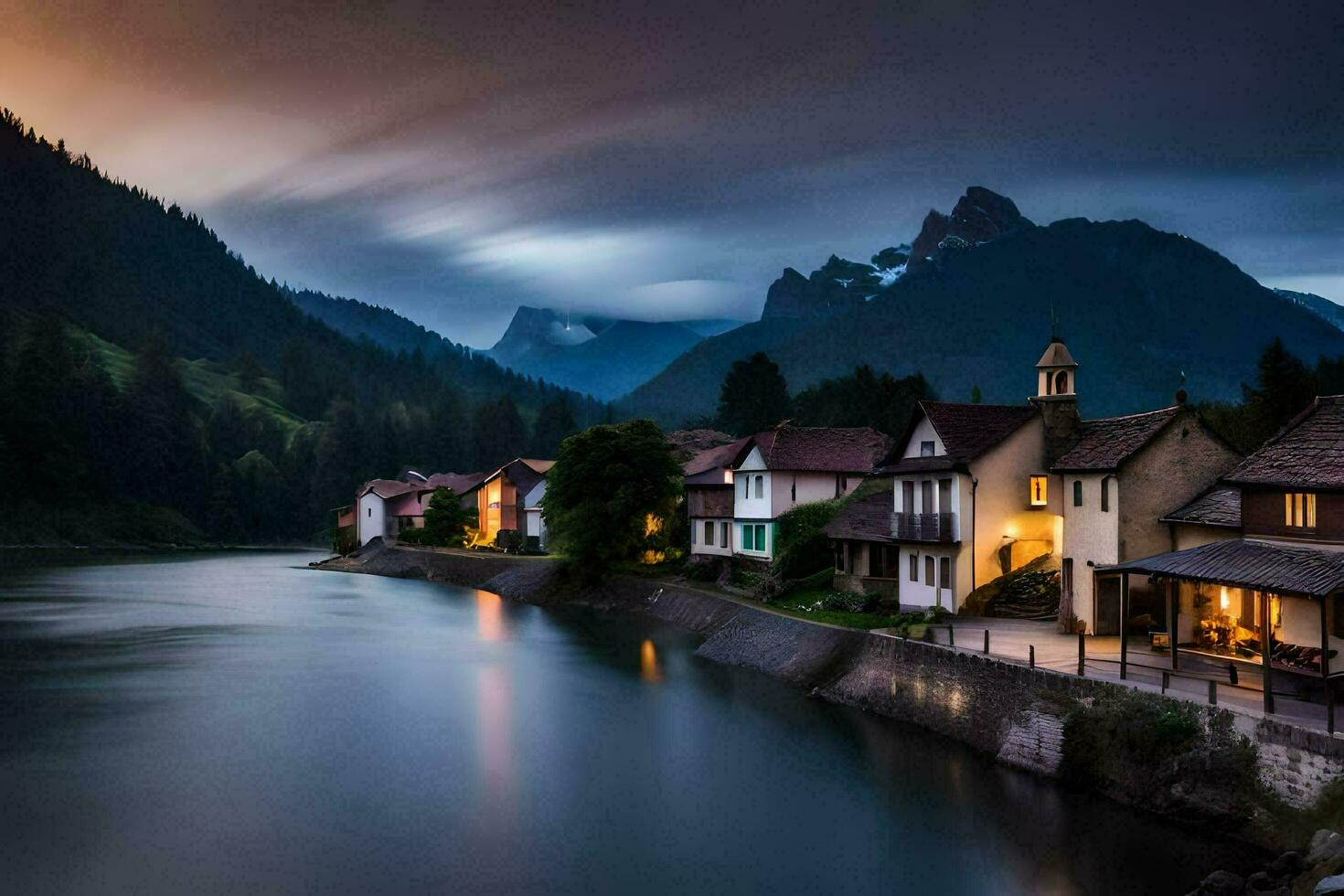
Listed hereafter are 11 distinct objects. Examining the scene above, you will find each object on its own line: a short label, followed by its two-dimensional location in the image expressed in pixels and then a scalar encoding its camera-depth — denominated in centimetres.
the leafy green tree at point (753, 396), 13300
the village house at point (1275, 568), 2369
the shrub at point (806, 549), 5412
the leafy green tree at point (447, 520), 10131
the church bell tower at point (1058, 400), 4116
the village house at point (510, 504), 9969
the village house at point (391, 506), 11169
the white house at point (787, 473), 5947
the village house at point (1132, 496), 3406
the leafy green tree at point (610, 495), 6781
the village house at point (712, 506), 6412
